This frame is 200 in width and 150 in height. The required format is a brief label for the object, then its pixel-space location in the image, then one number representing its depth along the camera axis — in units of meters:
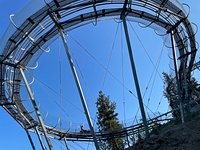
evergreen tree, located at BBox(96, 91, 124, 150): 21.63
